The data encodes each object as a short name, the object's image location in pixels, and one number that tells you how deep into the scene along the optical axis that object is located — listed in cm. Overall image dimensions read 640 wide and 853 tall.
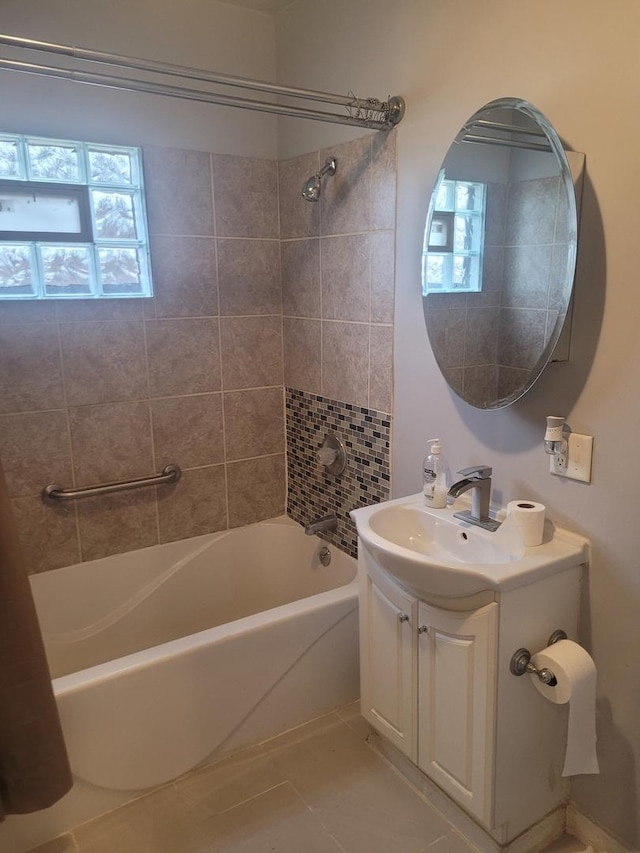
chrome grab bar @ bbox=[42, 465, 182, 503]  236
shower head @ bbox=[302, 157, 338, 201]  228
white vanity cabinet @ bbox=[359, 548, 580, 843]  149
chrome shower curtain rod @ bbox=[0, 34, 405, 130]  146
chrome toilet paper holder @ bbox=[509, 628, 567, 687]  148
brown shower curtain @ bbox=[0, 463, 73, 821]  134
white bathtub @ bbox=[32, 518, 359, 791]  179
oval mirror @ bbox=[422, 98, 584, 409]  151
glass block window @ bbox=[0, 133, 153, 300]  220
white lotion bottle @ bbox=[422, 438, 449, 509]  186
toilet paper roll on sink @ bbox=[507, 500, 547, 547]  154
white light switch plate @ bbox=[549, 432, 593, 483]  152
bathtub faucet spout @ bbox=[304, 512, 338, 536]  249
